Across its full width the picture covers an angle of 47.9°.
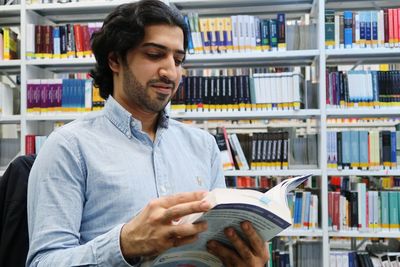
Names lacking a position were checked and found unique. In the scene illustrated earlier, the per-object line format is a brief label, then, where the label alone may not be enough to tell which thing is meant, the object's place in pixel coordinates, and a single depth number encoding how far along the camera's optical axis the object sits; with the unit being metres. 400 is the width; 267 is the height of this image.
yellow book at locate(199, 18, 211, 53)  2.92
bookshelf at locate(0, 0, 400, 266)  2.77
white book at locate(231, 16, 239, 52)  2.91
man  0.80
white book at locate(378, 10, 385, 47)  2.81
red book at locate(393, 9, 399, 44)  2.80
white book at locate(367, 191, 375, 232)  2.78
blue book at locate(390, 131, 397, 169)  2.79
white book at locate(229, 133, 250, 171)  2.89
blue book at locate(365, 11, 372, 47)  2.82
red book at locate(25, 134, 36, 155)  3.01
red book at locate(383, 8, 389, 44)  2.81
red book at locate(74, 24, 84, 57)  3.07
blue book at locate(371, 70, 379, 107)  2.80
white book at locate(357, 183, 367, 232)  2.79
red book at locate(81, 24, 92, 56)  3.07
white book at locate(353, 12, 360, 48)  2.83
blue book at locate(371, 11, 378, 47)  2.81
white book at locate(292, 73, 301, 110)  2.82
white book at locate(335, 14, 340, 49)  2.84
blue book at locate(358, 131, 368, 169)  2.79
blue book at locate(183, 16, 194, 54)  2.93
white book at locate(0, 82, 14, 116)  3.11
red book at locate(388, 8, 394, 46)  2.80
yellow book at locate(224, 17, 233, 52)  2.92
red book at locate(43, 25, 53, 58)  3.09
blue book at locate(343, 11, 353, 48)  2.82
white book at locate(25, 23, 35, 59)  3.07
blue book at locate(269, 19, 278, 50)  2.89
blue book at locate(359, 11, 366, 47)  2.82
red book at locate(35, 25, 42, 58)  3.10
